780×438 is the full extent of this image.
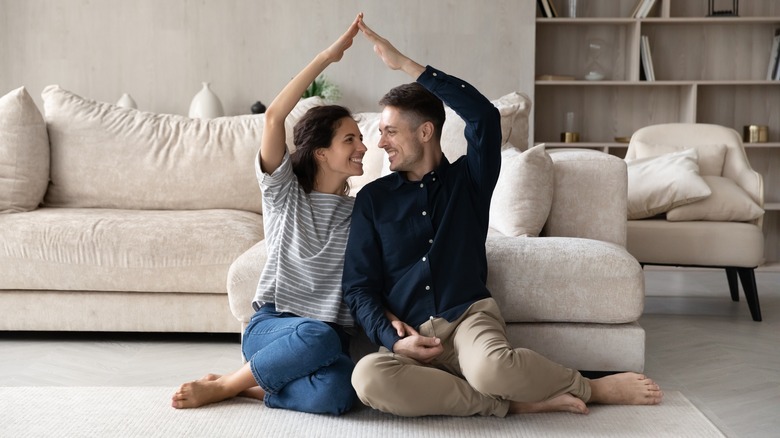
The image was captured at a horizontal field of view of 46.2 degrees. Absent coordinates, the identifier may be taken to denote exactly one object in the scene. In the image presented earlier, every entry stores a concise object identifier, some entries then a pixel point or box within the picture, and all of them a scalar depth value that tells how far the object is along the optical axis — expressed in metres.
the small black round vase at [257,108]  5.44
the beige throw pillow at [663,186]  3.80
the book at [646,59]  5.49
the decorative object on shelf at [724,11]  5.51
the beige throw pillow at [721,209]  3.80
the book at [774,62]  5.46
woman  2.24
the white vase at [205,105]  5.35
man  2.18
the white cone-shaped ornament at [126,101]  5.35
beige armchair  3.69
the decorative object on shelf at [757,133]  5.50
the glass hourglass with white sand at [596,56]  5.73
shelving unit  5.66
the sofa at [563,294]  2.48
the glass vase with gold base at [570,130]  5.64
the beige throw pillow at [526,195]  2.79
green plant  5.48
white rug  2.13
